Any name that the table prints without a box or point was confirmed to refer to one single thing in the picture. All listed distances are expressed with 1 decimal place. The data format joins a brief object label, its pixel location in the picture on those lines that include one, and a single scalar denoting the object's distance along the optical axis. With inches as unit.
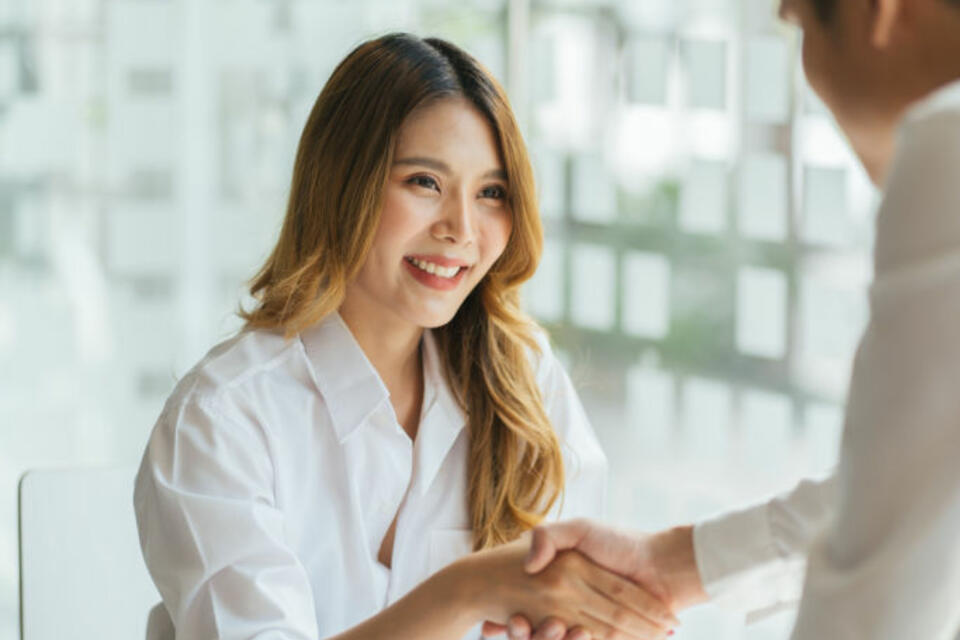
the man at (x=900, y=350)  57.4
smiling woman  75.9
